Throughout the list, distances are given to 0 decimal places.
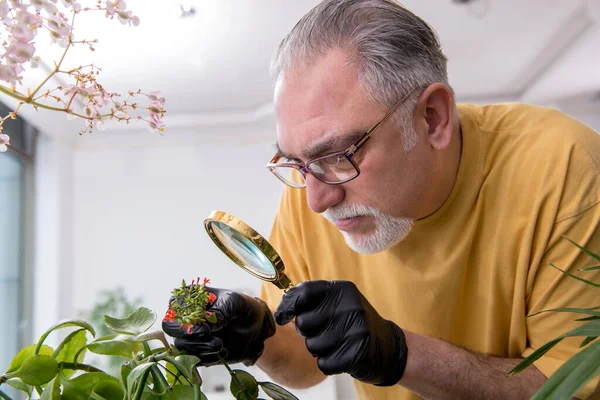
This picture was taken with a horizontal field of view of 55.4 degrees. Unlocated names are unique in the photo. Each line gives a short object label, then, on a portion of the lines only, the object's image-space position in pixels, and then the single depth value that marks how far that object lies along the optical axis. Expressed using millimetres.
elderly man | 862
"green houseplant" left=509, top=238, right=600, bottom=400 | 382
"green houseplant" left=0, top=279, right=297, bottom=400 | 555
